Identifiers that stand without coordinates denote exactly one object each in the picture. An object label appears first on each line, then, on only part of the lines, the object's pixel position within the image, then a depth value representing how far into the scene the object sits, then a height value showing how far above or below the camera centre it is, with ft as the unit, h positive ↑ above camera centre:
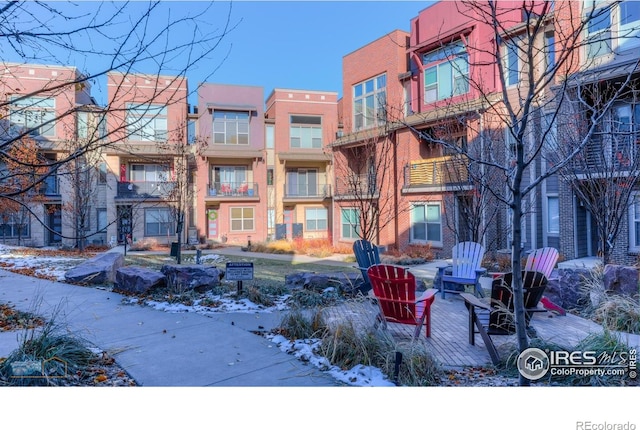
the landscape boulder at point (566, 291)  23.88 -4.52
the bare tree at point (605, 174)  28.66 +2.79
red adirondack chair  17.19 -3.43
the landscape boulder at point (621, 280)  22.02 -3.68
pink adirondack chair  22.08 -3.01
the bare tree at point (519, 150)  10.08 +1.65
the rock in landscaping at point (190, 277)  26.27 -3.81
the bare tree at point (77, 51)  11.23 +5.11
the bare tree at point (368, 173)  37.73 +6.45
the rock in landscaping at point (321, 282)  27.55 -4.47
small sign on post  23.68 -3.09
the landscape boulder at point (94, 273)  30.83 -4.04
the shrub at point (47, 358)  11.94 -4.33
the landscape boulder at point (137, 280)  26.09 -3.94
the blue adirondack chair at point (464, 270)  27.37 -3.82
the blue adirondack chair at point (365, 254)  27.74 -2.62
